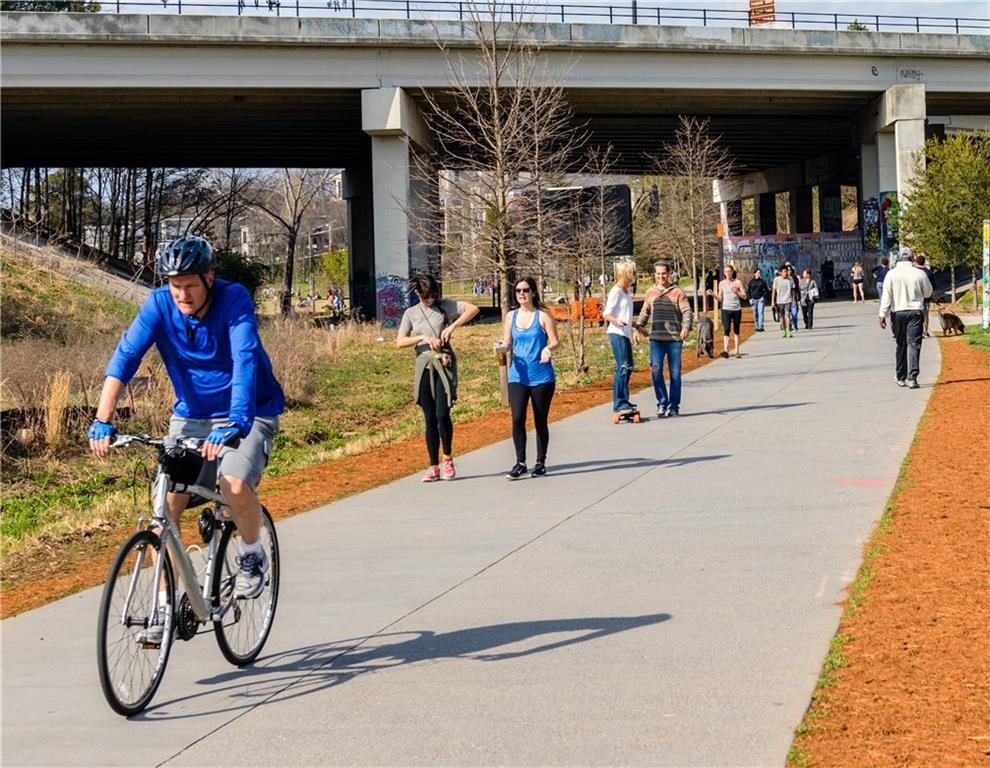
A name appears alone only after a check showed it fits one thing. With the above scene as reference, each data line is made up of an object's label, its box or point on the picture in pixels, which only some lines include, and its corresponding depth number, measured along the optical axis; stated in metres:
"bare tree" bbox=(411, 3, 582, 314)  20.88
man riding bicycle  5.51
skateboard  15.95
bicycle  5.24
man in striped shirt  16.09
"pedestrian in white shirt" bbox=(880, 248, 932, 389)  18.16
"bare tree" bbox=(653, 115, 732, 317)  43.56
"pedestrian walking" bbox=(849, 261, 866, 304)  52.78
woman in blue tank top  11.91
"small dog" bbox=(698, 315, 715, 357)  27.27
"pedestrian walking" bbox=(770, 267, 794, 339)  33.22
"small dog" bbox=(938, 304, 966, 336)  30.19
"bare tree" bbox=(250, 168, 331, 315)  66.69
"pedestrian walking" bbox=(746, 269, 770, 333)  35.25
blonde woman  15.26
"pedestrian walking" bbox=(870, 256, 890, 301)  40.47
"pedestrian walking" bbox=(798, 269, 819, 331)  36.54
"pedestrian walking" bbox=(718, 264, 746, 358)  26.22
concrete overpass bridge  39.84
